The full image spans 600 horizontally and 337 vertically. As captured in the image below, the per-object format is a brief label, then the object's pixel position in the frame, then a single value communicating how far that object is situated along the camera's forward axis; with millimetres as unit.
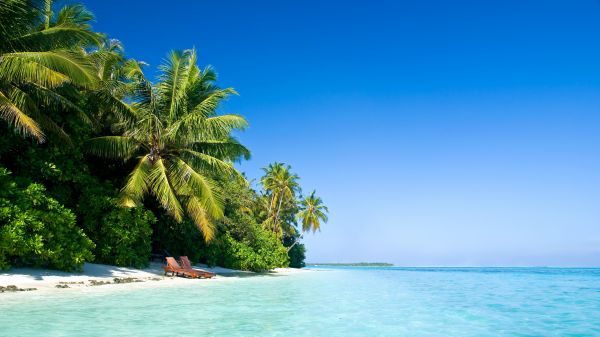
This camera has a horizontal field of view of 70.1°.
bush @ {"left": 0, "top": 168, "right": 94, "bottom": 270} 10289
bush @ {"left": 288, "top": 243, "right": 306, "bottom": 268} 49500
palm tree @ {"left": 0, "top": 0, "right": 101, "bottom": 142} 10688
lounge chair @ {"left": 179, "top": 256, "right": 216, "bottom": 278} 17344
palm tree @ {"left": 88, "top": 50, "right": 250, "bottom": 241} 16016
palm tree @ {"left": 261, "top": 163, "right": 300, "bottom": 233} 42656
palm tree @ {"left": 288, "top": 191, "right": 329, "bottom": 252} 47406
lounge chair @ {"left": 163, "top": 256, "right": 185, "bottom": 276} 16781
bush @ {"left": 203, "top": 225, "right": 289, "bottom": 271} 23092
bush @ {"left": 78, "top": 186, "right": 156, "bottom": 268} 14797
